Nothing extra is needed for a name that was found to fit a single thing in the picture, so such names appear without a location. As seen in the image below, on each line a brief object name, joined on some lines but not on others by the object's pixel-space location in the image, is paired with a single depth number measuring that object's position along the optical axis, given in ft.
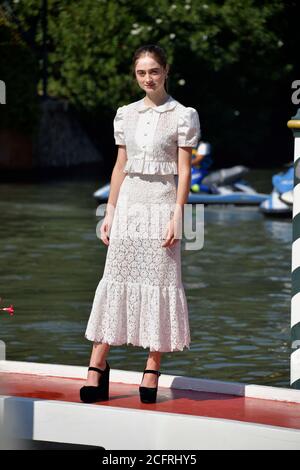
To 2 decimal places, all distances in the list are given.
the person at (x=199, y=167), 81.20
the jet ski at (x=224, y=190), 83.71
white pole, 24.54
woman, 23.57
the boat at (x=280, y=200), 77.00
